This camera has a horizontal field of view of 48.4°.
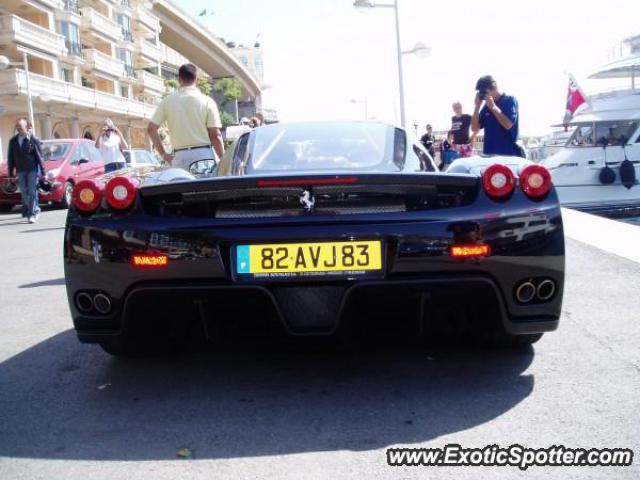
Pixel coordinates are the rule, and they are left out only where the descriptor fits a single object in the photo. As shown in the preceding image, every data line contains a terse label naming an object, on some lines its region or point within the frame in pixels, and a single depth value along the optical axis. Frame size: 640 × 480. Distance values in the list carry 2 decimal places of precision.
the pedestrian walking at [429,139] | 16.56
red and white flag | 18.76
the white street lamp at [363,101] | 59.70
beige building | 38.50
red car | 15.39
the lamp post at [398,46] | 26.44
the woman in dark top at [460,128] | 10.70
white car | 19.22
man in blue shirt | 6.54
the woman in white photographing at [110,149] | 12.46
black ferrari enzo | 2.96
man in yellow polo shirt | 6.30
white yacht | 16.07
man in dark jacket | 12.30
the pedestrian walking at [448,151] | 10.55
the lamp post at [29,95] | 34.90
